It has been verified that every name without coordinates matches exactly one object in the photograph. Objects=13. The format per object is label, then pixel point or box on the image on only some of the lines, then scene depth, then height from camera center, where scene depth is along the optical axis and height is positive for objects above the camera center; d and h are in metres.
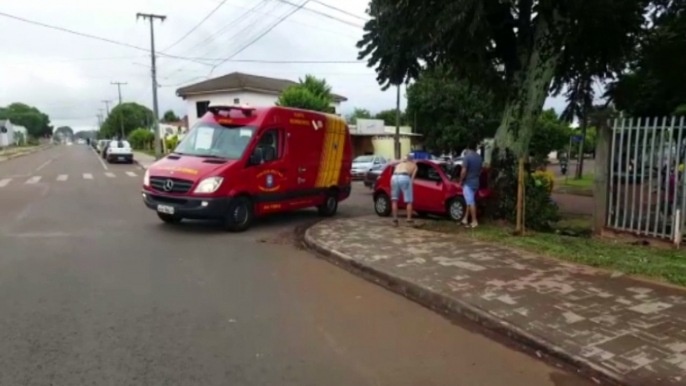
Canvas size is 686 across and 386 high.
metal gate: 7.68 -0.41
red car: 12.11 -1.05
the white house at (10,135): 81.79 +1.11
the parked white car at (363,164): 25.44 -0.86
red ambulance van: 9.62 -0.48
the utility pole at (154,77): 35.38 +4.44
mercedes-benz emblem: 9.69 -0.78
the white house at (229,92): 44.53 +4.57
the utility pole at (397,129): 28.87 +1.02
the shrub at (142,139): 66.56 +0.53
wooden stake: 8.95 -0.92
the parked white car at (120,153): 37.22 -0.73
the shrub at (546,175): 15.69 -0.79
